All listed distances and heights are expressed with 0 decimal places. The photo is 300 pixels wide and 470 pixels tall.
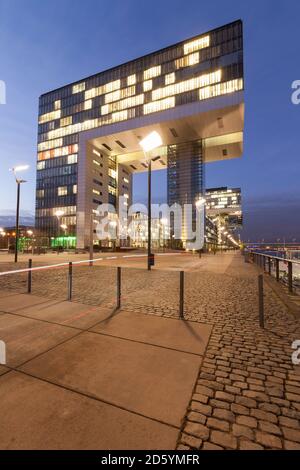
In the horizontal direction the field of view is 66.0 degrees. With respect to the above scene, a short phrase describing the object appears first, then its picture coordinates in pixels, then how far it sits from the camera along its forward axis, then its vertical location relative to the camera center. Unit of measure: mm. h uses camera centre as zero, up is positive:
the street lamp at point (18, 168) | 18359 +5870
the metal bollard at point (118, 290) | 6188 -1386
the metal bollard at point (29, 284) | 7547 -1533
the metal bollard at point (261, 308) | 4878 -1464
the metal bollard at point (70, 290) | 6888 -1540
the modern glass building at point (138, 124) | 54750 +30353
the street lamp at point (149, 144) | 16116 +7060
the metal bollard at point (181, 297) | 5478 -1384
